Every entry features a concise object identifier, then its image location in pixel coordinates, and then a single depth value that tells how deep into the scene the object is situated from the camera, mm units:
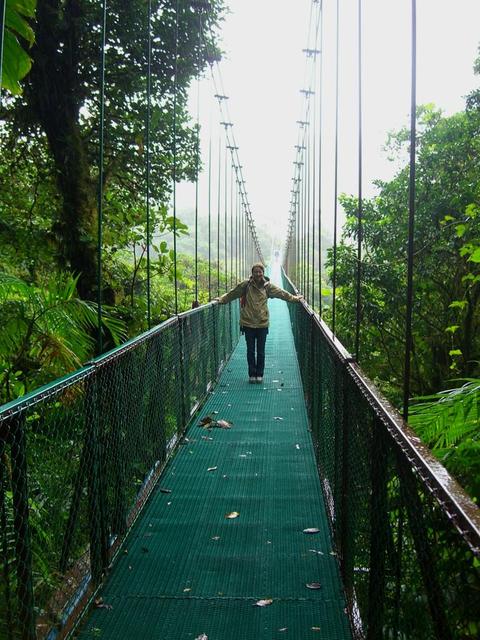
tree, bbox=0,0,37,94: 1846
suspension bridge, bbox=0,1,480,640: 1103
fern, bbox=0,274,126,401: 2688
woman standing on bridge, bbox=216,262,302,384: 5234
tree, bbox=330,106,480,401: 7020
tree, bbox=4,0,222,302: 4914
